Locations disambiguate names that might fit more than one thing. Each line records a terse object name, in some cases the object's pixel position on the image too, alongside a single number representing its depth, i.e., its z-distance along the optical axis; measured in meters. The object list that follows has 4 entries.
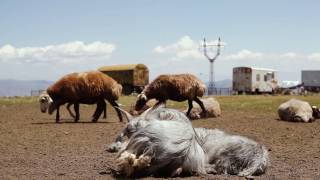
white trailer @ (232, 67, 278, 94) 70.96
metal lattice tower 75.25
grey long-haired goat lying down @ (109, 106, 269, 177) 8.48
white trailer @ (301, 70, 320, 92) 86.31
